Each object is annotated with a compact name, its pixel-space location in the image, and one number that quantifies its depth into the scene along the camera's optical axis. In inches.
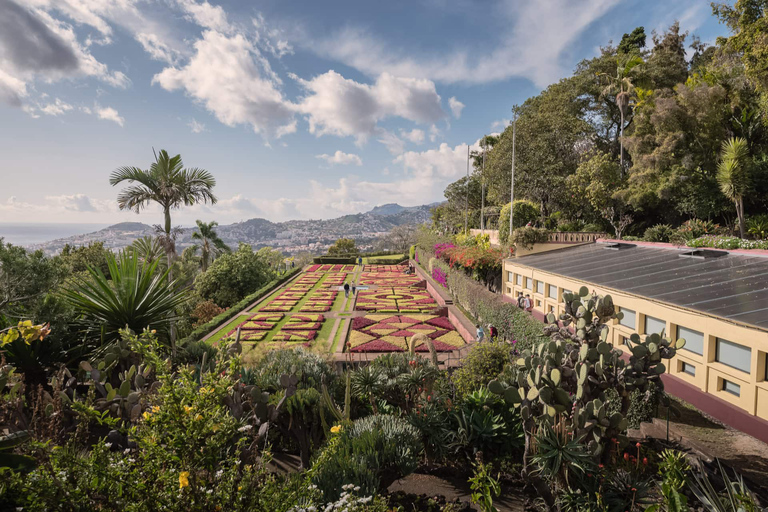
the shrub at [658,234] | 907.1
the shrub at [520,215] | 880.9
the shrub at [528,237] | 711.1
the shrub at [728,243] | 465.4
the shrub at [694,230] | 749.9
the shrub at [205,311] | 809.9
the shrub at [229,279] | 1030.4
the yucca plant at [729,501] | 121.0
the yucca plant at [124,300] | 253.8
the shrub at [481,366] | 327.3
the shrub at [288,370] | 287.3
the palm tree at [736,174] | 757.9
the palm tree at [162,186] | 495.5
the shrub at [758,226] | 773.3
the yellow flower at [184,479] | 90.4
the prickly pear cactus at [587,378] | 174.9
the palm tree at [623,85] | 1106.1
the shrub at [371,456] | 166.7
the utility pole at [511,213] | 820.3
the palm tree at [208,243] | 1530.5
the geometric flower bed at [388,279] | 1288.1
